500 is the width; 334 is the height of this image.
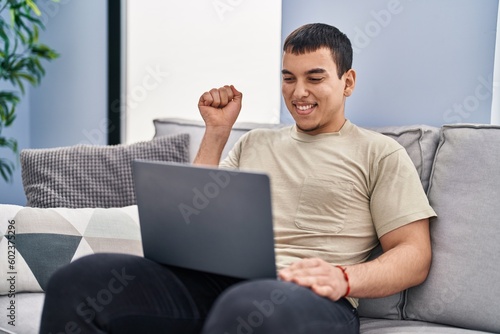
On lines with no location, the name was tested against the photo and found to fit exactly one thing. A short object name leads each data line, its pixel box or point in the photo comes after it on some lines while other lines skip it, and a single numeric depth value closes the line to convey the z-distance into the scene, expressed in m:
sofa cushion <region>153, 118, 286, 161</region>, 2.96
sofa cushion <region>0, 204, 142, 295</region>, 2.67
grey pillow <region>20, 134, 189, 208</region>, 2.87
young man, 2.21
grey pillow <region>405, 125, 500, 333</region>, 2.42
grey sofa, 2.43
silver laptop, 2.17
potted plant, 4.01
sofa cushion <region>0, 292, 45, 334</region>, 2.56
